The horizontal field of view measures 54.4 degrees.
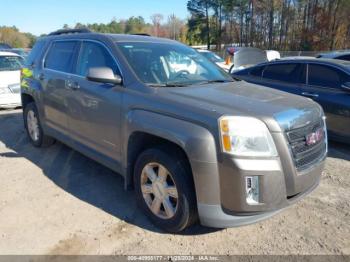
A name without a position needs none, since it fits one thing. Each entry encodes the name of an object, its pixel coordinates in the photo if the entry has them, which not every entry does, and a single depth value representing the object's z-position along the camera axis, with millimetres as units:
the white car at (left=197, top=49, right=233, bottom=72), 17062
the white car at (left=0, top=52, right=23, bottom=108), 8797
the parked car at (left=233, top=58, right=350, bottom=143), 5613
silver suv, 2734
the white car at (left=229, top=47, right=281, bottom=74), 11211
